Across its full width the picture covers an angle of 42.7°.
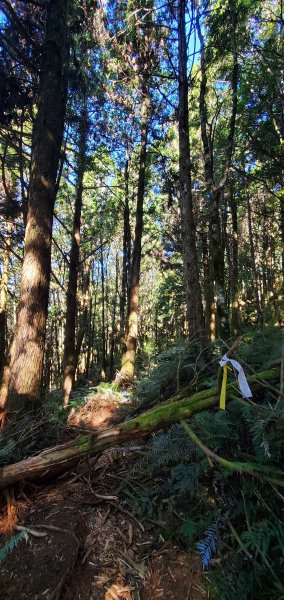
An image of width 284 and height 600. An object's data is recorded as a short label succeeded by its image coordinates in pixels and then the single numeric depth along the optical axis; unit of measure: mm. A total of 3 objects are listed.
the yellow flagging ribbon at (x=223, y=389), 2398
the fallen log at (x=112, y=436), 2836
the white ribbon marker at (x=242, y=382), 2127
